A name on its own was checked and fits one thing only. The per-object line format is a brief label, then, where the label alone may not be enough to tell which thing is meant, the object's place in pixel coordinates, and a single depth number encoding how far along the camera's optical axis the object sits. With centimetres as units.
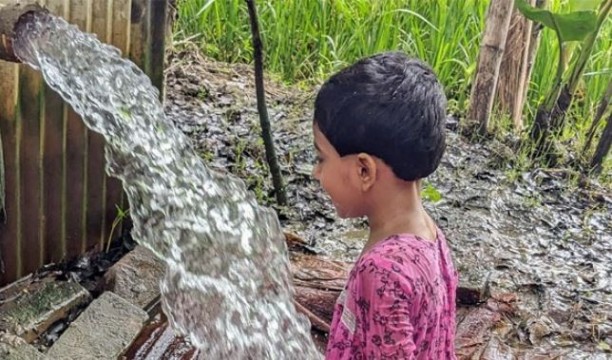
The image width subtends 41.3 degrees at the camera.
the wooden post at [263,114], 344
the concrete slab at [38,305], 281
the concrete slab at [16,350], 249
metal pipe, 228
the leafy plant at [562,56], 435
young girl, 157
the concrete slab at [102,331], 269
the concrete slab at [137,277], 306
